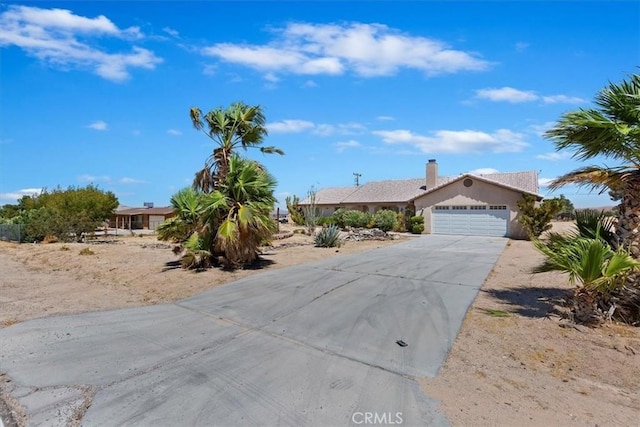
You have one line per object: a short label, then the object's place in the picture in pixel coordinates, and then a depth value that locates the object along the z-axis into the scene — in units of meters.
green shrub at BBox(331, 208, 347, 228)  33.81
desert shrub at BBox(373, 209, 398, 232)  30.33
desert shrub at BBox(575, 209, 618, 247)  6.52
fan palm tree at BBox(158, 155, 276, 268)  11.08
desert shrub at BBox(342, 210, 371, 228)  32.09
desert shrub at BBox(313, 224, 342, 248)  18.62
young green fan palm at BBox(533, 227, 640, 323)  5.59
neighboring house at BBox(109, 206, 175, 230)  51.59
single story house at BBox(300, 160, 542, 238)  26.62
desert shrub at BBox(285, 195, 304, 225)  40.54
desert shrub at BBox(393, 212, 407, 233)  31.72
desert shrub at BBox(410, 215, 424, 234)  29.75
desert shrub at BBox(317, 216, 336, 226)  36.28
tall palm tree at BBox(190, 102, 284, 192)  12.56
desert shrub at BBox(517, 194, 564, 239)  24.16
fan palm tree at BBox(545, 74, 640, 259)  6.00
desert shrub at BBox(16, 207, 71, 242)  23.27
